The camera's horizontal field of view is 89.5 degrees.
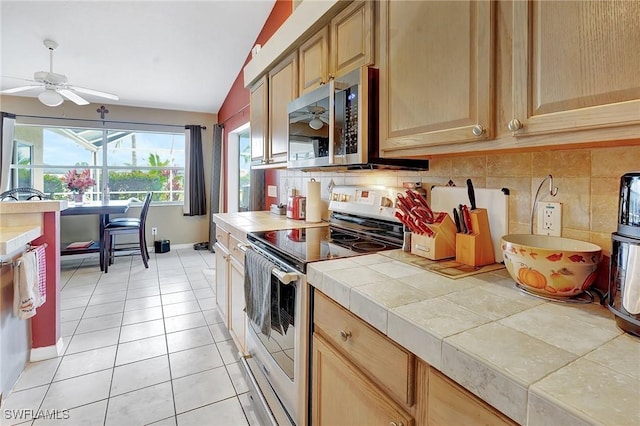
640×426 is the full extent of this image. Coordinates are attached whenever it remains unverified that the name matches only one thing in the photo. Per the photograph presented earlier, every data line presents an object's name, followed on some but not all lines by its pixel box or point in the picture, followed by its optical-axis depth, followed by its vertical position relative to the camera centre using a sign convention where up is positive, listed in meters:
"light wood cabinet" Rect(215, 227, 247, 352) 1.98 -0.54
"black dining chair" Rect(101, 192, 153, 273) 4.12 -0.30
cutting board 1.18 +0.01
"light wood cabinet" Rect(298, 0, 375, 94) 1.43 +0.81
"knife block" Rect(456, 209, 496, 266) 1.16 -0.13
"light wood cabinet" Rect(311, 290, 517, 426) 0.66 -0.44
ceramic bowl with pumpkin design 0.84 -0.16
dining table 3.97 -0.05
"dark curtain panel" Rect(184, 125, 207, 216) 5.35 +0.56
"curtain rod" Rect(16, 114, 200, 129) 4.43 +1.29
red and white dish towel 1.84 -0.45
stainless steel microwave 1.38 +0.40
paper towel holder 2.29 +0.04
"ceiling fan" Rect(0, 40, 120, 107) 2.94 +1.17
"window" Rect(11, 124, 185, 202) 4.61 +0.74
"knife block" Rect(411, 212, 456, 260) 1.22 -0.13
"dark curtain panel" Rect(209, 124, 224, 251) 5.34 +0.65
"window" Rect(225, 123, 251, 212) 5.15 +0.61
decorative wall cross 4.77 +1.43
